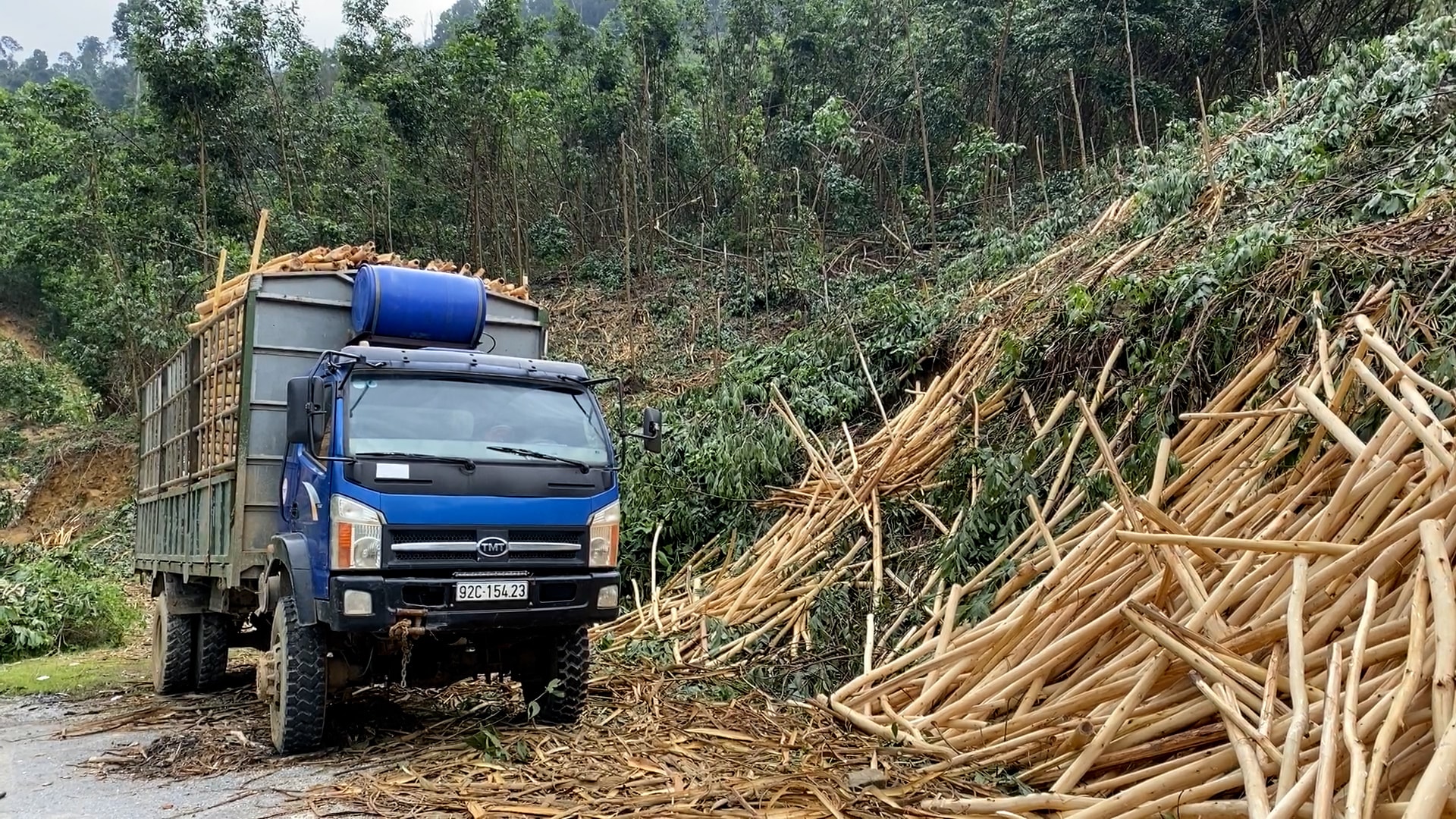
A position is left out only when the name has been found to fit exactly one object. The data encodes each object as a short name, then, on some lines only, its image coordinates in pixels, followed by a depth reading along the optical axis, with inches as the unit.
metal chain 193.6
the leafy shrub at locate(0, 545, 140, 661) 410.9
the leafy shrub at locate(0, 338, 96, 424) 778.2
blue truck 199.2
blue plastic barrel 237.8
